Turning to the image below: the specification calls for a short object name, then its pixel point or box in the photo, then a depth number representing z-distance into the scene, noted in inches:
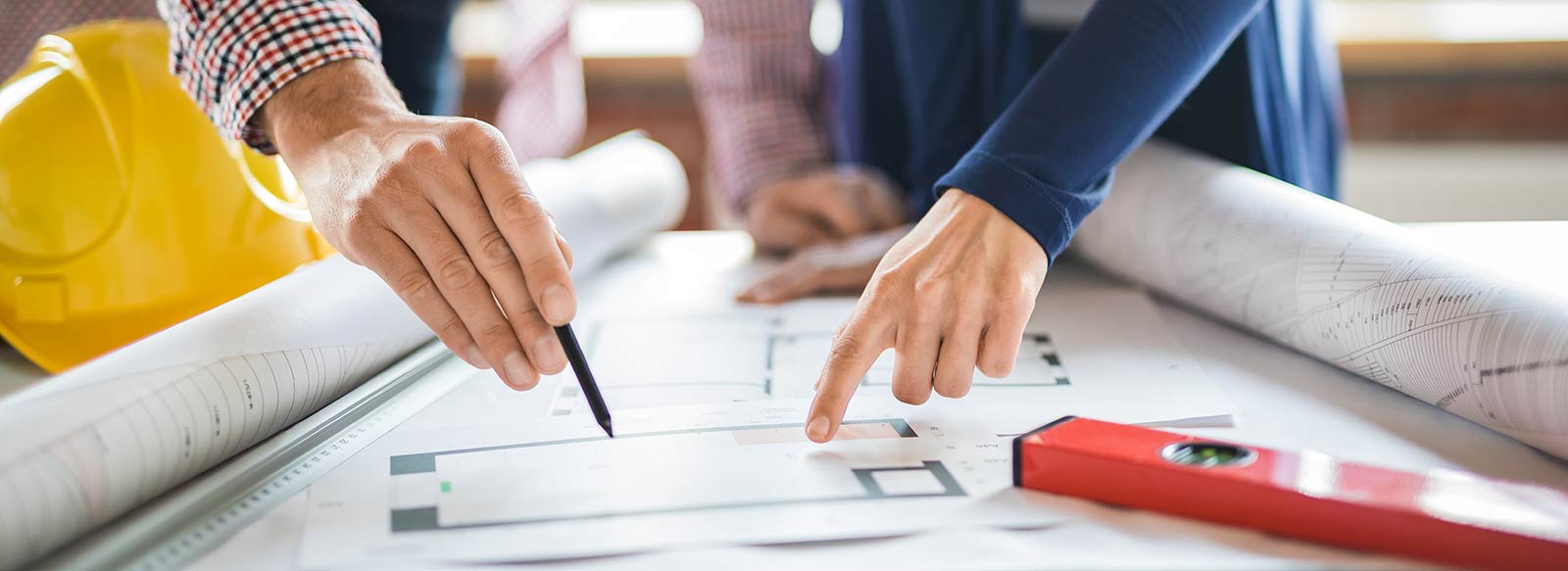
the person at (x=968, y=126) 18.9
